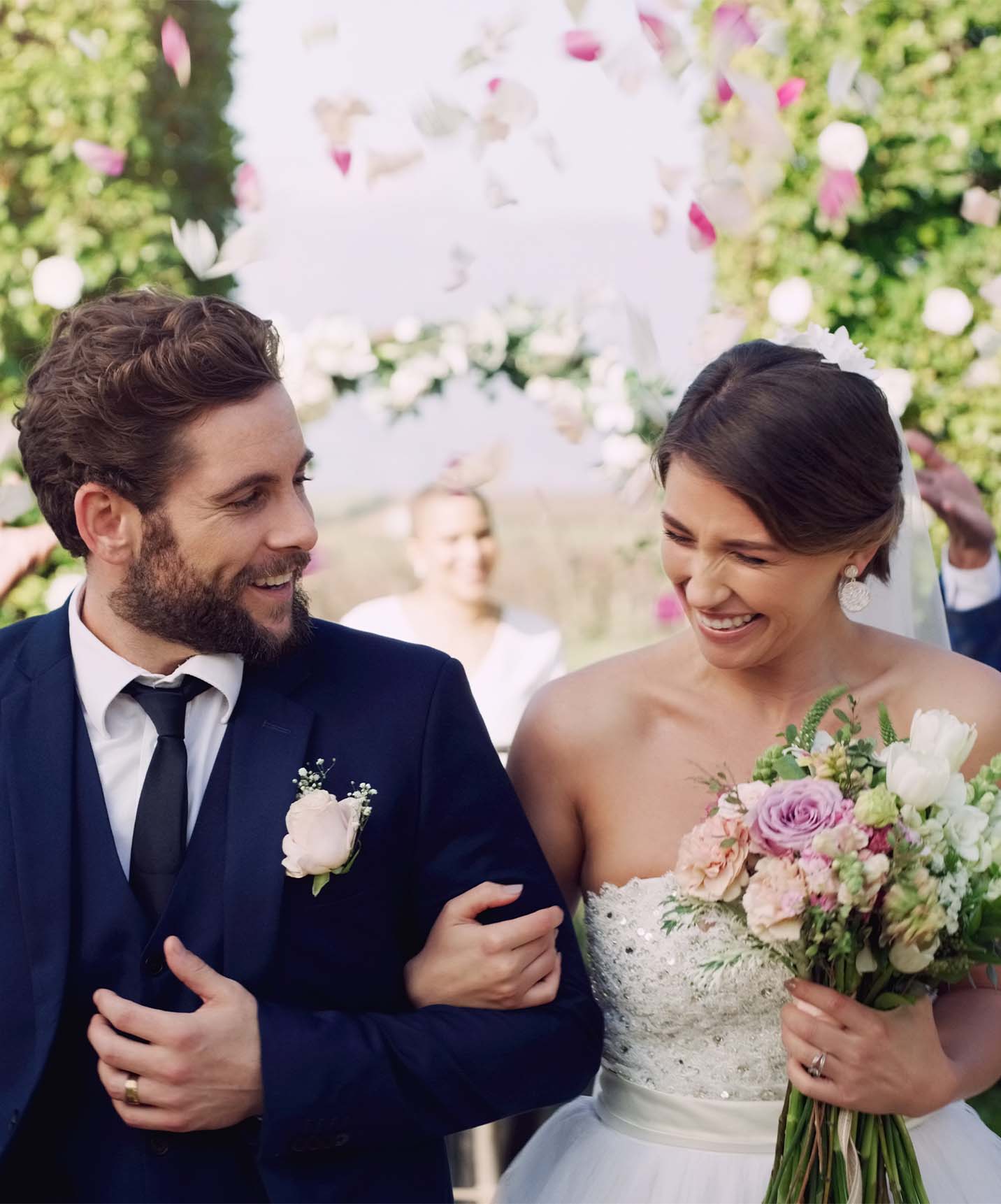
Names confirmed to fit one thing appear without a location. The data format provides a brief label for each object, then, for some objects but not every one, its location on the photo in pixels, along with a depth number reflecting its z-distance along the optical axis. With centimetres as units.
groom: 223
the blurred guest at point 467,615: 604
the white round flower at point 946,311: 593
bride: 255
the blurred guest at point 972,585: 419
